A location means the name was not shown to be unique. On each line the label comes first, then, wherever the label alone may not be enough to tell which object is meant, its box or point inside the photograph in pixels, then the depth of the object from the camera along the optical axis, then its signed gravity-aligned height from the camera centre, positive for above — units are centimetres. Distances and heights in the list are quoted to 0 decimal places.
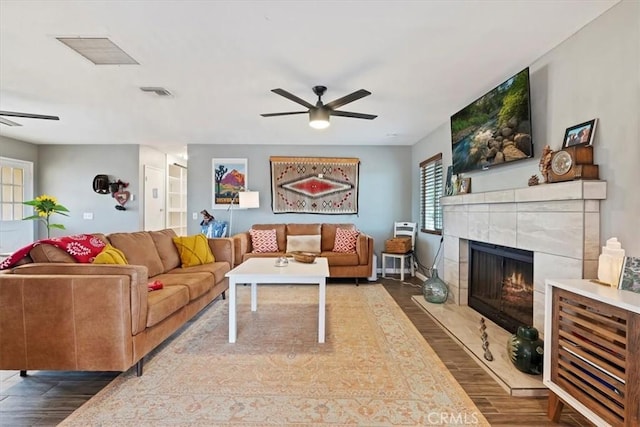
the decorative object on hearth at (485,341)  242 -110
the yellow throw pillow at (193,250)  381 -50
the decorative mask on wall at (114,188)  601 +40
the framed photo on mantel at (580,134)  204 +53
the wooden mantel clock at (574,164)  200 +32
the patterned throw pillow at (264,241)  530 -52
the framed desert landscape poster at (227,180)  596 +57
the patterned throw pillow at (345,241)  520 -50
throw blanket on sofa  230 -31
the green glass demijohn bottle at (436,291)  382 -97
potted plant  437 +5
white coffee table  279 -61
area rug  180 -118
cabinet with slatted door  136 -68
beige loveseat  491 -72
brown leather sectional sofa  204 -72
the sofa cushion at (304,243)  525 -55
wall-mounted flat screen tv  257 +80
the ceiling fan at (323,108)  277 +101
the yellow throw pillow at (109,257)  250 -39
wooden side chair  535 -58
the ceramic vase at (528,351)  212 -95
